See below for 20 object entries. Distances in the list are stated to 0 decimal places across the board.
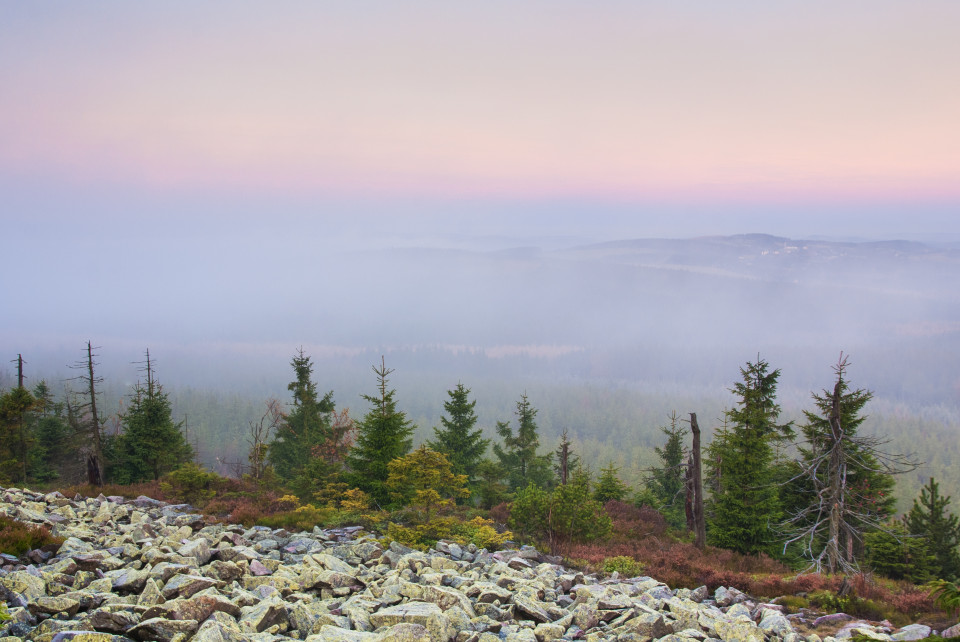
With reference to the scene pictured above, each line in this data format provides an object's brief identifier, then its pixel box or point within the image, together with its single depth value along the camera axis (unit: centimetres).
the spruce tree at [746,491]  2505
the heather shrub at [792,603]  1385
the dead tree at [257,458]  3469
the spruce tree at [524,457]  4812
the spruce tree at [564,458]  4139
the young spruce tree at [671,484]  3619
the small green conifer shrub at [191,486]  2333
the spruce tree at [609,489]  3584
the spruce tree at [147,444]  3644
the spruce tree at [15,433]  3234
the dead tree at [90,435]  2864
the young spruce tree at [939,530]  2738
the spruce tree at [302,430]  4425
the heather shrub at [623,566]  1652
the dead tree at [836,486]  1862
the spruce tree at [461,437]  4309
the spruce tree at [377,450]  2316
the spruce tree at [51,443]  4265
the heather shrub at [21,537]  1174
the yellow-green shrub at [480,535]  1692
